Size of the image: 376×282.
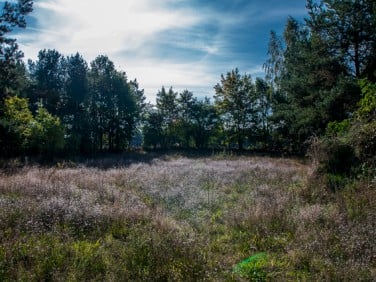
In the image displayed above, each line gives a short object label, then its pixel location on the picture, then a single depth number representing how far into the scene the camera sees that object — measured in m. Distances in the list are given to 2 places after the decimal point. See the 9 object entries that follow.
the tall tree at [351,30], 16.09
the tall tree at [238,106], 41.12
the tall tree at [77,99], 37.47
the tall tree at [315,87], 16.92
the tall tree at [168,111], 45.34
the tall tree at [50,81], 38.59
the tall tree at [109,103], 39.34
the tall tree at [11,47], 20.72
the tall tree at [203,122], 44.22
